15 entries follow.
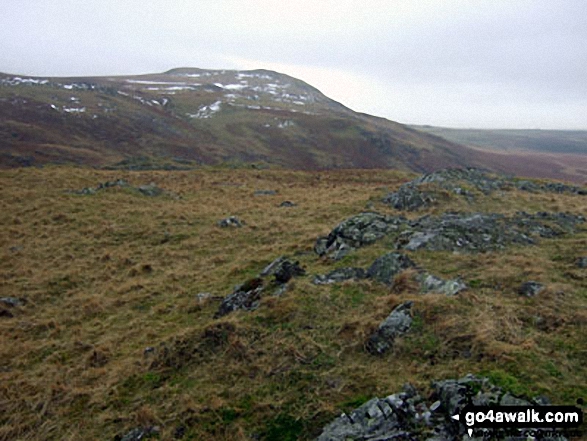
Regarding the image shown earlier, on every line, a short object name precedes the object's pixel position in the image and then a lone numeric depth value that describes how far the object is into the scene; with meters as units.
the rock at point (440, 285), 9.02
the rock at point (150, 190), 29.04
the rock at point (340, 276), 10.49
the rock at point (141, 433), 6.25
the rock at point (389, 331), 7.41
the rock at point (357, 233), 13.19
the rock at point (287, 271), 10.90
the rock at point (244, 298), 9.98
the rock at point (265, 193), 31.58
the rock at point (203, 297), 11.32
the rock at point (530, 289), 8.98
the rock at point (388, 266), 10.27
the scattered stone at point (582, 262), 10.62
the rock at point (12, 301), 12.38
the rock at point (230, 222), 20.61
